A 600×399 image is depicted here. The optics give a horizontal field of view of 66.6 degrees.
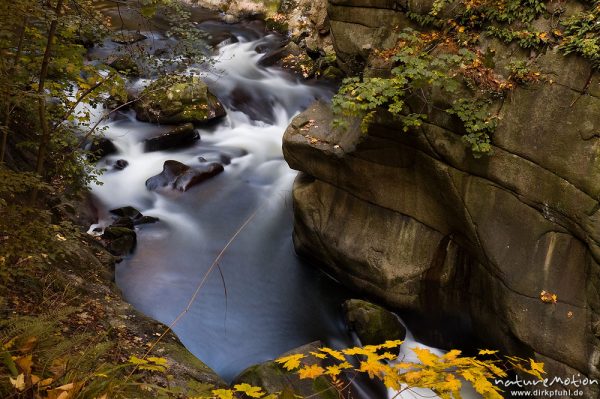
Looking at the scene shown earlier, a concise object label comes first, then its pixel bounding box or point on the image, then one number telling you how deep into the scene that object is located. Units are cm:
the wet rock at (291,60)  1433
